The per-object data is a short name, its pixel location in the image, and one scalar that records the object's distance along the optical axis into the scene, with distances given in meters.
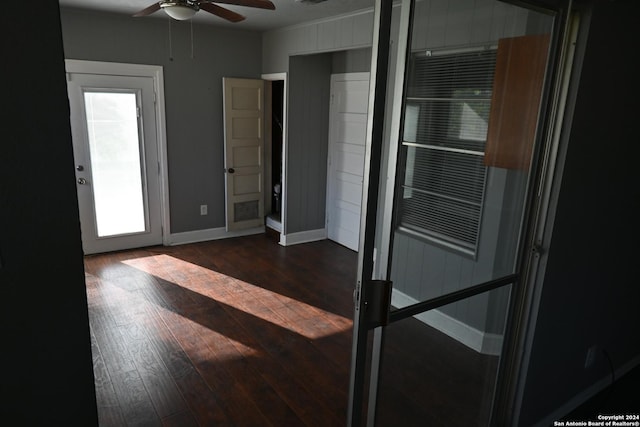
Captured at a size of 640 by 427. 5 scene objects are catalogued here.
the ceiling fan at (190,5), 2.62
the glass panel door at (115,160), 4.47
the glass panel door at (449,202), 1.35
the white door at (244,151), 5.17
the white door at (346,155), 4.86
